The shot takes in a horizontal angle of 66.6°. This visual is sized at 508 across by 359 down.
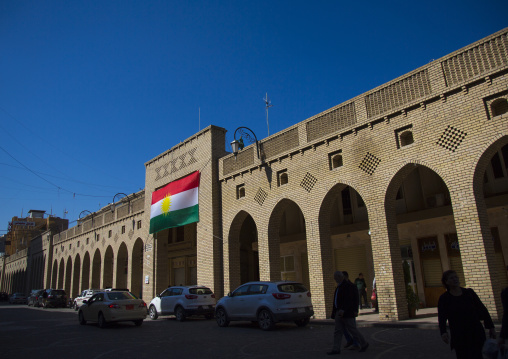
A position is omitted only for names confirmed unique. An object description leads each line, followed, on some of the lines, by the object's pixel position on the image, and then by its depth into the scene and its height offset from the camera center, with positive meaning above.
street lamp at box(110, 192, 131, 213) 29.30 +6.35
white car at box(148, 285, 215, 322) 16.09 -0.73
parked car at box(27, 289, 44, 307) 35.19 -0.52
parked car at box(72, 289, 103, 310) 26.11 -0.46
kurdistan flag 21.16 +4.53
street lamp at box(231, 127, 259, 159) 17.92 +6.21
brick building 10.84 +3.26
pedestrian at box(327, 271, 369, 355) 7.86 -0.70
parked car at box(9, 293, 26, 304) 45.94 -0.65
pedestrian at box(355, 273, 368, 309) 16.78 -0.45
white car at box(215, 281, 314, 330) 11.80 -0.74
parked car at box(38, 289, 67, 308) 32.53 -0.58
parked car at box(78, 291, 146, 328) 14.13 -0.74
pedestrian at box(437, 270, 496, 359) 4.42 -0.56
